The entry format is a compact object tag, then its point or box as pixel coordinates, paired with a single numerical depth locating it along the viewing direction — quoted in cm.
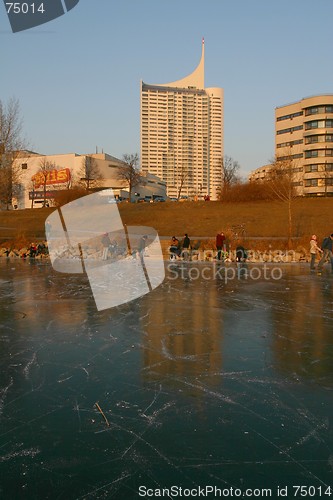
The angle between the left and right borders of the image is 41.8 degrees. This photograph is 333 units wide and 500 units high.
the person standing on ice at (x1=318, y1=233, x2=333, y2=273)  1564
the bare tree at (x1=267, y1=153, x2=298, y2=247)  3056
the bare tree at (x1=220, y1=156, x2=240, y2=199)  6900
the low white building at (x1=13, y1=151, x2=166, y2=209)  8300
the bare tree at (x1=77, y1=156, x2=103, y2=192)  7862
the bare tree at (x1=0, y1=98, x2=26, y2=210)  2503
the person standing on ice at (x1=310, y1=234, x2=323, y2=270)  1617
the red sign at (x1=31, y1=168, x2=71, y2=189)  8319
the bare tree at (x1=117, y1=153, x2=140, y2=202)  7394
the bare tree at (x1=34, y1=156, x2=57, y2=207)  8150
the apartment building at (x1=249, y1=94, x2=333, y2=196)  7088
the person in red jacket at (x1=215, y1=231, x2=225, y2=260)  1973
